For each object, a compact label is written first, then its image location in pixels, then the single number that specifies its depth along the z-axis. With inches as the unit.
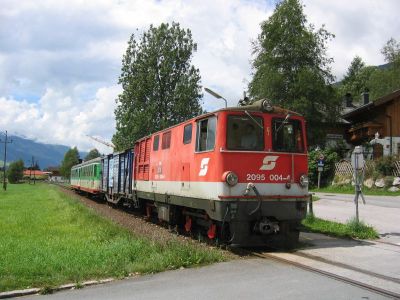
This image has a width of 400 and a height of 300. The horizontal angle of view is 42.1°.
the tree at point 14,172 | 4407.0
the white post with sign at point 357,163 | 541.0
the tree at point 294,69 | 1733.5
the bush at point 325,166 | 1662.2
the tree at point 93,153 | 5685.5
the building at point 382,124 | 1690.5
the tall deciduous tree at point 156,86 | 1972.2
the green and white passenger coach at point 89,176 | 1389.6
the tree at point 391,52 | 2280.0
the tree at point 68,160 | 5895.7
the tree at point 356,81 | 3031.5
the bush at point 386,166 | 1360.7
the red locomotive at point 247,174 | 436.8
